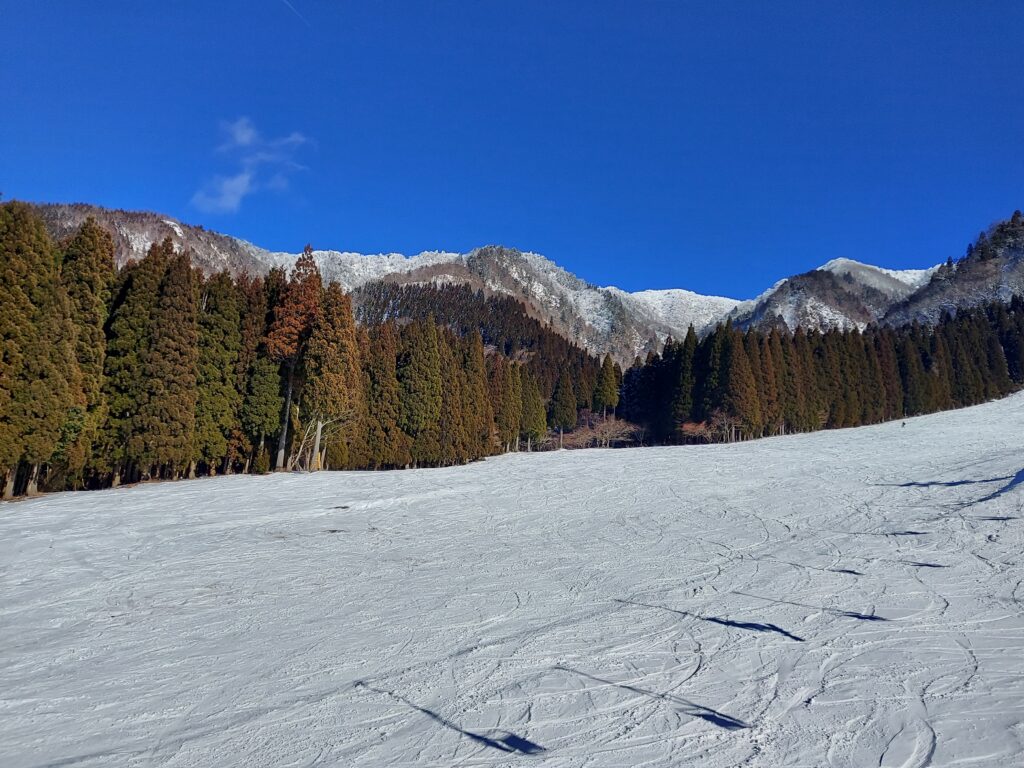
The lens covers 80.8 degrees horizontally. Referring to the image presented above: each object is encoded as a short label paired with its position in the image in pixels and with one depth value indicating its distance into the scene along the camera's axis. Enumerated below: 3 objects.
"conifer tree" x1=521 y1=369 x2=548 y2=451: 52.59
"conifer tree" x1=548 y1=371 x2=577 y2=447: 58.91
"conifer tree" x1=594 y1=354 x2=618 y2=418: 60.62
